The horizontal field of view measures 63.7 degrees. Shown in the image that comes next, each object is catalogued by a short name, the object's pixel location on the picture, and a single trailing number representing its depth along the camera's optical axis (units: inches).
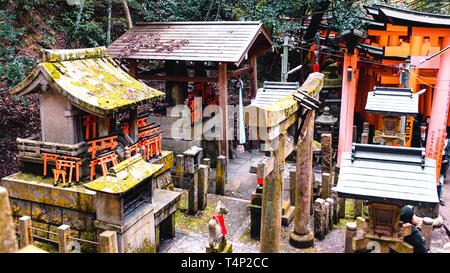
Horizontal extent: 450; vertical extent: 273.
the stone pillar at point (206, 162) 450.3
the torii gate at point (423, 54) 435.2
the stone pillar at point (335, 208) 394.2
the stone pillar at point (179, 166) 467.9
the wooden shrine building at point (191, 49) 509.4
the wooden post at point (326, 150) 449.4
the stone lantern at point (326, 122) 611.8
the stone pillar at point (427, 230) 323.3
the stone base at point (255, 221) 365.7
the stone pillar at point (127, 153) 347.5
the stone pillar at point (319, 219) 354.0
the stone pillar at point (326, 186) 410.9
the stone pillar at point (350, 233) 291.1
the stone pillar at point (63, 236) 264.1
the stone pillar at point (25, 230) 281.1
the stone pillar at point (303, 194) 328.2
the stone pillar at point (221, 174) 475.5
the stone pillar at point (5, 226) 92.1
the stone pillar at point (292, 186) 424.5
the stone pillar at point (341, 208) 408.5
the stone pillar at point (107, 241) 254.2
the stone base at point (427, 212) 408.2
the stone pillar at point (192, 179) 419.5
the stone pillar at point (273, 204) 254.7
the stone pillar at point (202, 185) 426.3
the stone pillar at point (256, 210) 366.0
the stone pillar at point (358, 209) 402.0
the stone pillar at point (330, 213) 369.5
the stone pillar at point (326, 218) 361.6
